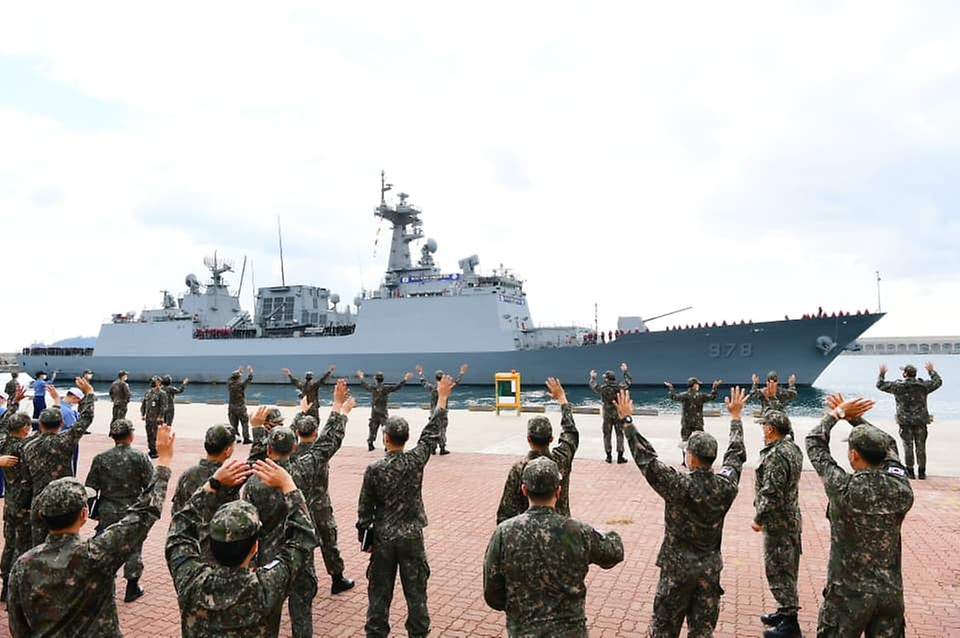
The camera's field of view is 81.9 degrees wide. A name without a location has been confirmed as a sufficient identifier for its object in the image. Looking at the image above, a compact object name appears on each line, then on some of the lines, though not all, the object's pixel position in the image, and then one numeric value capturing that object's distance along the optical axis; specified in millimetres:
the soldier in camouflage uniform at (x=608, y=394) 9062
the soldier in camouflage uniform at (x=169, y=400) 11344
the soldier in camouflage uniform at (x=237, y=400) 10984
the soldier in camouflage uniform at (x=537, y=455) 3344
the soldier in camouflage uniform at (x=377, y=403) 10430
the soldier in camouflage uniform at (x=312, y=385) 7785
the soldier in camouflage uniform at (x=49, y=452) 4348
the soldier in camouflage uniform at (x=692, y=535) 2951
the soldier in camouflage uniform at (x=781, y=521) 3686
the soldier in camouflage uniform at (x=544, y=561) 2271
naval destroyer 27828
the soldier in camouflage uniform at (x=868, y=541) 2836
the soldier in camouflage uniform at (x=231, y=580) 1930
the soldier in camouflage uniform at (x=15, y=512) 4352
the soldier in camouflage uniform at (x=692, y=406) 8562
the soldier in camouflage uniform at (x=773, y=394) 5023
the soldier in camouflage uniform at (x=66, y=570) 2223
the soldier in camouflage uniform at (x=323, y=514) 4148
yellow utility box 15305
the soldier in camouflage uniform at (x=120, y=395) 11094
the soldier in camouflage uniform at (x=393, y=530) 3418
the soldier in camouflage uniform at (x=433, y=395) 10375
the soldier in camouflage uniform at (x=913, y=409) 7660
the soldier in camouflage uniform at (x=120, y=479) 4273
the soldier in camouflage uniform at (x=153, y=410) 10906
